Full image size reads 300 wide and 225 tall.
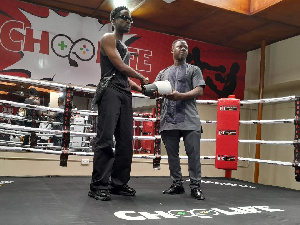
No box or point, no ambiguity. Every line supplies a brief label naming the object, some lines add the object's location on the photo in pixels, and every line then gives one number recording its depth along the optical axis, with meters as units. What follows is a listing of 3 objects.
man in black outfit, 2.40
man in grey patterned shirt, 2.80
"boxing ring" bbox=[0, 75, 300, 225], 1.79
